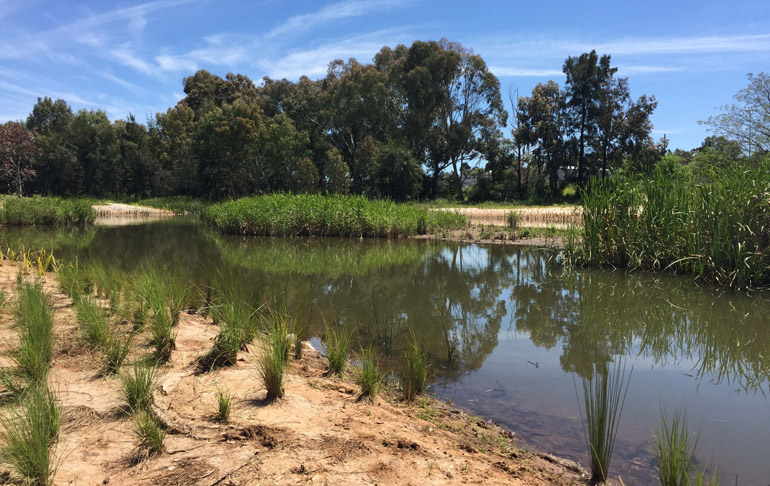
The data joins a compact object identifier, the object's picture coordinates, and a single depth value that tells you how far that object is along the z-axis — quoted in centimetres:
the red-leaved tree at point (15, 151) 3462
